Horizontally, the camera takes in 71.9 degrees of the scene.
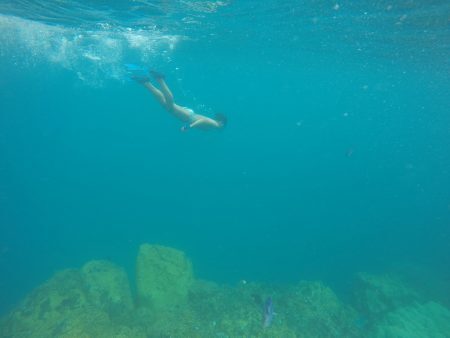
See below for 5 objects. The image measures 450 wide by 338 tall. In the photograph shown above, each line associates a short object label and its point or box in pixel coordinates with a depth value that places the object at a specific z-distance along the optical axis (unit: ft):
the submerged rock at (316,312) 39.58
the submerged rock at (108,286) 42.04
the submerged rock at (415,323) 41.27
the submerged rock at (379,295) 45.85
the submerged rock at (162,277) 42.16
